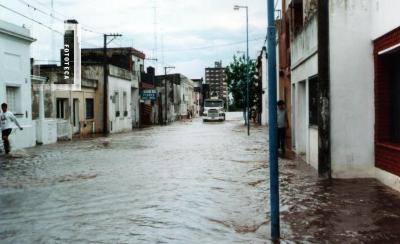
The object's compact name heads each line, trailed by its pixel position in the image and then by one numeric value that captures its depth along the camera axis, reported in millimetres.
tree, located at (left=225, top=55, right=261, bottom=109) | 52938
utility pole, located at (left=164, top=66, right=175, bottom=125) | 68950
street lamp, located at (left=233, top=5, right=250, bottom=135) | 44841
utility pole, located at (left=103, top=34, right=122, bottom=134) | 38781
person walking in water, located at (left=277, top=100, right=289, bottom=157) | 18250
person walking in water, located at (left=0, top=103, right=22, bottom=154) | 19566
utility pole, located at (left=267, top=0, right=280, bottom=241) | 6862
